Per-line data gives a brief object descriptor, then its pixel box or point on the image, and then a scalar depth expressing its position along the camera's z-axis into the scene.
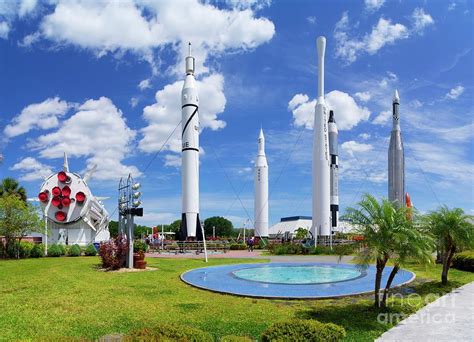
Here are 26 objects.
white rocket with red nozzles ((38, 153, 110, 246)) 41.06
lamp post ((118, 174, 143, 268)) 22.38
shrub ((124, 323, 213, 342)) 6.78
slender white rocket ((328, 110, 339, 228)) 52.28
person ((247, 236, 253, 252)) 43.15
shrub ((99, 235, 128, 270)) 22.39
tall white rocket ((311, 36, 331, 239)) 46.81
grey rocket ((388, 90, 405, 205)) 56.31
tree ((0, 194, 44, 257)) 31.88
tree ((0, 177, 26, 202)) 43.41
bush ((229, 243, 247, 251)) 44.78
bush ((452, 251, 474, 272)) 21.75
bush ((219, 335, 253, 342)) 6.75
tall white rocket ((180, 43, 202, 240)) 47.47
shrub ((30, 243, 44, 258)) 32.66
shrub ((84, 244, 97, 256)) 34.09
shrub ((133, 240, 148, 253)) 25.42
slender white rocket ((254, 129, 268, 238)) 56.50
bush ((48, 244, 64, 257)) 33.28
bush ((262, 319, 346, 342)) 7.25
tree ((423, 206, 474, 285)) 16.58
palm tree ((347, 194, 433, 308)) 11.23
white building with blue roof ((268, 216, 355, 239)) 80.62
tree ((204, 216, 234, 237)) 101.94
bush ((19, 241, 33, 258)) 32.84
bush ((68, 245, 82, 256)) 33.34
